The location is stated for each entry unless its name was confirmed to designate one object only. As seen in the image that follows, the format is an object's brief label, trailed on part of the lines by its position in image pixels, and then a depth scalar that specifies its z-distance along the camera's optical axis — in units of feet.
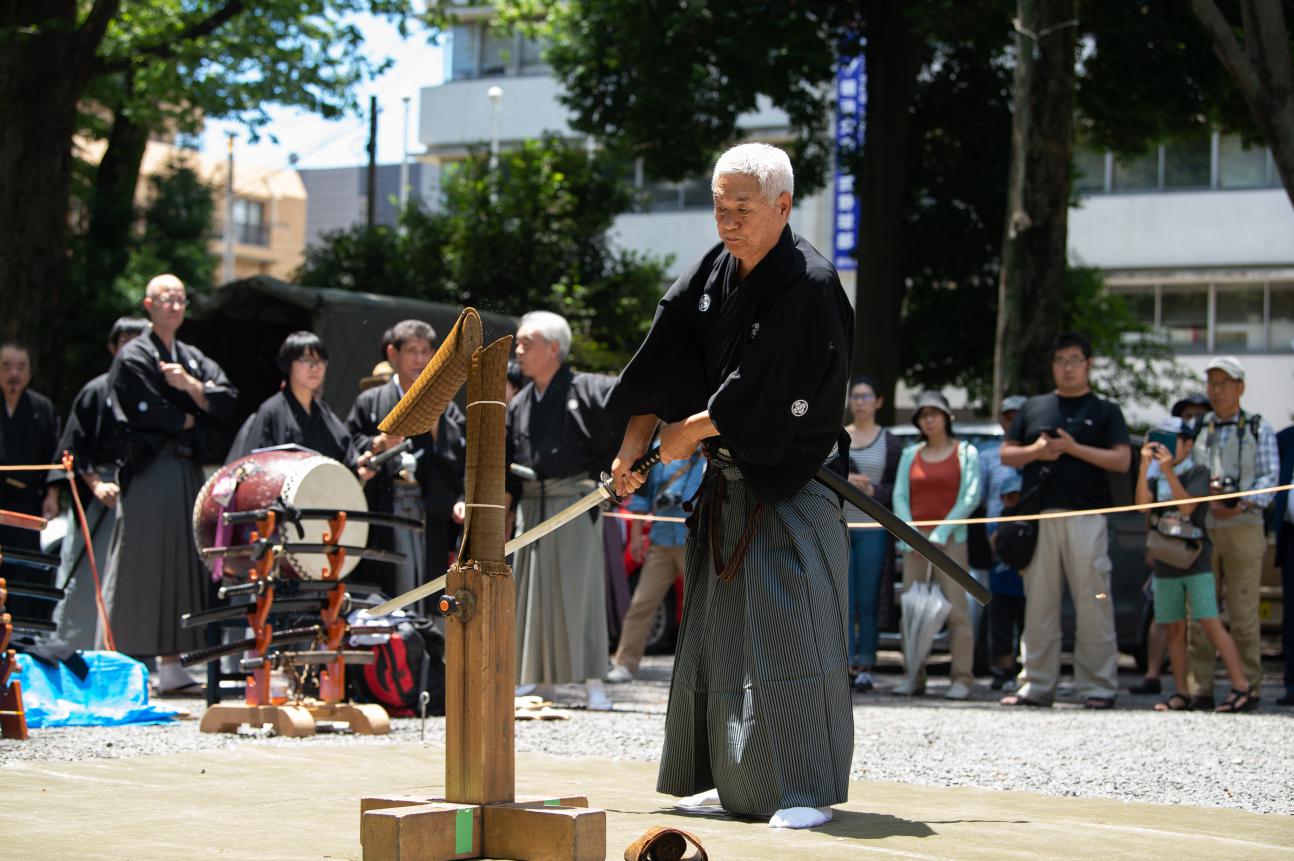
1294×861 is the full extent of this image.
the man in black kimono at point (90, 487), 56.29
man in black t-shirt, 58.80
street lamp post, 202.35
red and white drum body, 47.17
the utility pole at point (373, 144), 220.84
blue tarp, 46.91
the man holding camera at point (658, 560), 67.21
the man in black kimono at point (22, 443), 61.16
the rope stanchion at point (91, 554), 54.70
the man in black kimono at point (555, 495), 54.70
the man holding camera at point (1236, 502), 58.18
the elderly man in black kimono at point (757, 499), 28.86
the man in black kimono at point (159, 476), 55.26
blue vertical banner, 131.85
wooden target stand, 23.09
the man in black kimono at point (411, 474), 55.36
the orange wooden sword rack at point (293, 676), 45.55
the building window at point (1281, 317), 198.90
